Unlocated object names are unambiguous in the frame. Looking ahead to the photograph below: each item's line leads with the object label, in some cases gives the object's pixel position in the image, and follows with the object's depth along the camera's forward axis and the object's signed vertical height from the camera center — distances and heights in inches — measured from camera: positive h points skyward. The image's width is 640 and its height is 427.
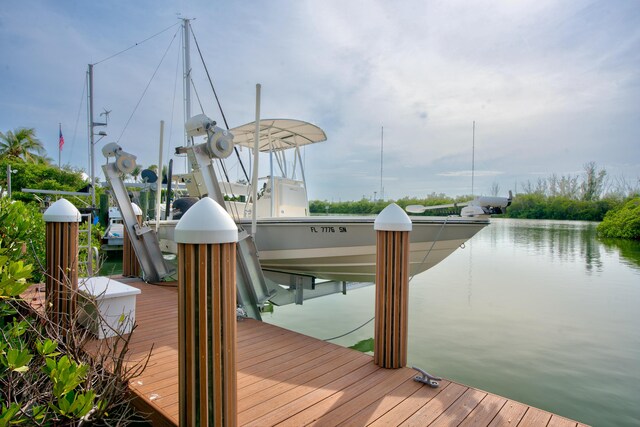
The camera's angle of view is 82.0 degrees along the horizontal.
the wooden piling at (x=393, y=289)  109.9 -24.2
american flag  717.3 +124.3
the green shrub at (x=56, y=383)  59.1 -34.0
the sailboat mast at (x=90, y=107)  507.2 +137.2
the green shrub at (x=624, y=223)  887.7 -29.5
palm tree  1039.0 +174.6
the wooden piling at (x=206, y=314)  62.1 -18.5
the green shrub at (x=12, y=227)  113.3 -7.5
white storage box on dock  134.6 -36.9
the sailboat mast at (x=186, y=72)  403.2 +148.6
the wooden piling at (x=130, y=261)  252.7 -37.8
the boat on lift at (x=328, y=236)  189.8 -15.1
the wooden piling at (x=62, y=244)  132.5 -14.3
